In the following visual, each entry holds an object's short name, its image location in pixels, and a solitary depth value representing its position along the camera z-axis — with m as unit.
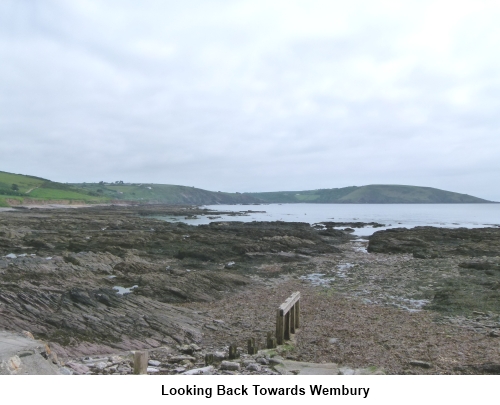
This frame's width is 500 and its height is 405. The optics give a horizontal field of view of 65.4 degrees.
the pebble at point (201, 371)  8.99
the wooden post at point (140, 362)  7.84
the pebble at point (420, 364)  9.91
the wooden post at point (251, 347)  10.67
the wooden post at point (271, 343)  11.22
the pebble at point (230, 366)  9.27
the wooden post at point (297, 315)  13.92
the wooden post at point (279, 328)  11.66
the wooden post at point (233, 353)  10.12
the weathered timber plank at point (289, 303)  11.73
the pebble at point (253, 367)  9.22
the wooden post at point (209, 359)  9.82
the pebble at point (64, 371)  8.12
